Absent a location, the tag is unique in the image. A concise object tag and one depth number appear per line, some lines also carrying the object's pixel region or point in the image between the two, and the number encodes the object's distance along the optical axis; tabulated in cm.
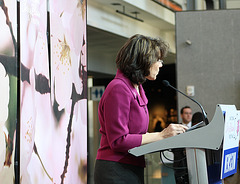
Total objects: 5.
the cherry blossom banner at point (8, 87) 488
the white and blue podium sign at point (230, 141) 308
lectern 299
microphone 325
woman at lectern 312
